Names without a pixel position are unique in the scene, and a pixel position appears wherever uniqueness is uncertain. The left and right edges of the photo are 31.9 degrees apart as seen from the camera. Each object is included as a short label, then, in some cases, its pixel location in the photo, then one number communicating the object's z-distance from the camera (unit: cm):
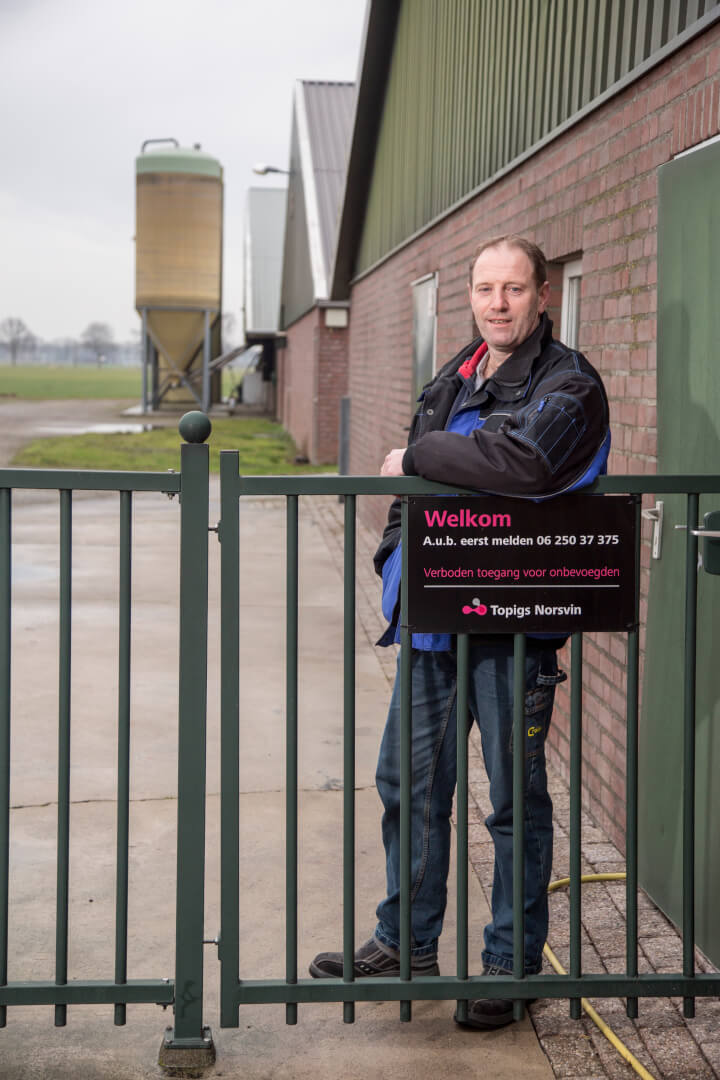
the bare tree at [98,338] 19175
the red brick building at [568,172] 450
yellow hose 307
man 296
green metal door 361
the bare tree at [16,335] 18025
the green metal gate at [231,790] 301
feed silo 3959
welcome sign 301
